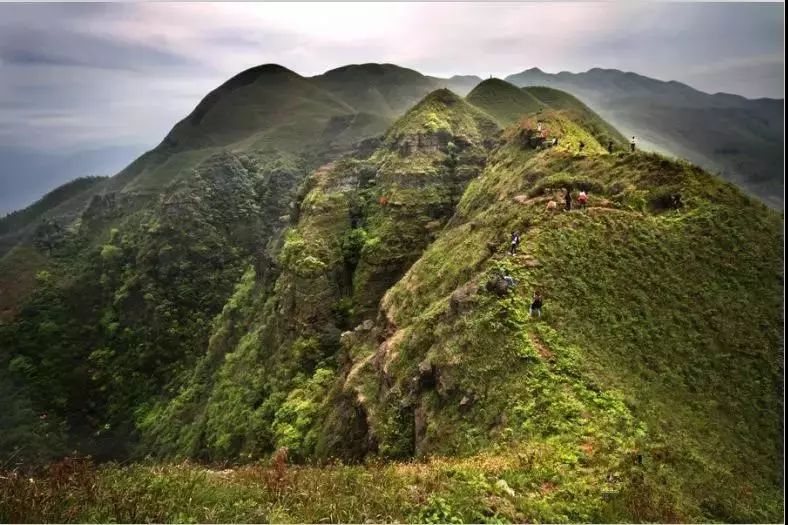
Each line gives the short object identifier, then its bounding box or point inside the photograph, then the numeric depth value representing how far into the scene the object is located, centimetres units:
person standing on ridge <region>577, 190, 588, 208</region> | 2230
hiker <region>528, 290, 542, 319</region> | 1684
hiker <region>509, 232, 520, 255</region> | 2027
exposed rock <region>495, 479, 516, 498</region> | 980
